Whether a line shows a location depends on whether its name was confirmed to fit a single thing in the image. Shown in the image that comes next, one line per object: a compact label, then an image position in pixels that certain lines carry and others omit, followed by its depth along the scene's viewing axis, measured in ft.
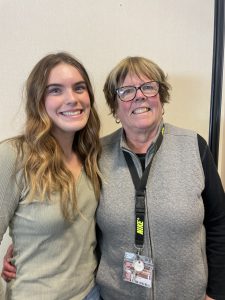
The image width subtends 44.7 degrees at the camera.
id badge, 3.65
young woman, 3.43
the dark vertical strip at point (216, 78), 4.75
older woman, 3.63
